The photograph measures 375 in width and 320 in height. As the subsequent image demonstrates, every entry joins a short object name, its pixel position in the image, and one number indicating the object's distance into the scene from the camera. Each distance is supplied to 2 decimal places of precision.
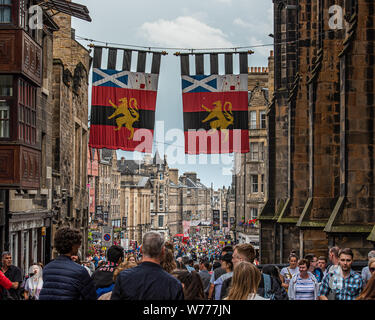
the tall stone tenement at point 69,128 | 27.95
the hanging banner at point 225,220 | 79.84
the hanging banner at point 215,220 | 72.12
